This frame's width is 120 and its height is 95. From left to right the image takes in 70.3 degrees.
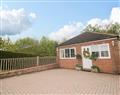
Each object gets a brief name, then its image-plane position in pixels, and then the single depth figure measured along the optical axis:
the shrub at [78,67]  8.45
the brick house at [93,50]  6.76
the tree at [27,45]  15.98
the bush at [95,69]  7.36
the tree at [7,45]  14.72
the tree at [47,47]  15.50
